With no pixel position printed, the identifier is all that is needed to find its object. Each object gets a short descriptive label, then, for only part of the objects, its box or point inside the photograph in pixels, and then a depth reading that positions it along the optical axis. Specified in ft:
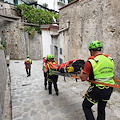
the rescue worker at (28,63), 26.97
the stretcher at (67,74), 10.22
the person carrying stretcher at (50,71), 14.61
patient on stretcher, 10.10
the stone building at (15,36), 63.52
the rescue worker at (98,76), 6.79
